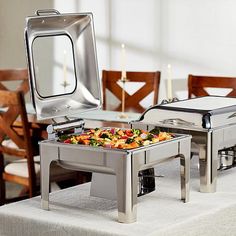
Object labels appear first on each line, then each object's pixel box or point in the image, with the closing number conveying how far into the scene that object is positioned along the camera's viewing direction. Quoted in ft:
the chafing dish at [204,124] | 6.57
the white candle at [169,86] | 12.82
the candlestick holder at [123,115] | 14.60
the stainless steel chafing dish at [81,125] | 5.58
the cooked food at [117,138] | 5.87
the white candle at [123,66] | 14.38
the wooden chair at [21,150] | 13.54
